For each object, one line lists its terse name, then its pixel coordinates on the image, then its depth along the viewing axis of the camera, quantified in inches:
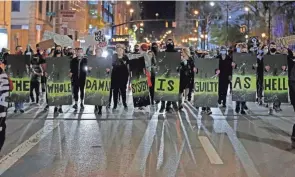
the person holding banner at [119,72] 557.3
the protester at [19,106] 548.5
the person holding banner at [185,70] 555.9
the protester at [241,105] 545.7
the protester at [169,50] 561.9
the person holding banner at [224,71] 559.5
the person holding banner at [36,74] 620.3
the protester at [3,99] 271.3
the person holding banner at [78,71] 562.9
